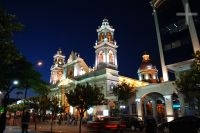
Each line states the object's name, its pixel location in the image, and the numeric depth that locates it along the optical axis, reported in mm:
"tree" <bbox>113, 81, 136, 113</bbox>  29006
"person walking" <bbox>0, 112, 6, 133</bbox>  11010
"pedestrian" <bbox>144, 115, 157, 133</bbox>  9573
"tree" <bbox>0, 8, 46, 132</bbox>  7626
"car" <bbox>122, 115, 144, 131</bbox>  17927
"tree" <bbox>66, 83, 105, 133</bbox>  17186
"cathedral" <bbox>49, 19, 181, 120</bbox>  27606
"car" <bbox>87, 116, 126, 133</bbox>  13793
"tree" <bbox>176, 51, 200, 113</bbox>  15366
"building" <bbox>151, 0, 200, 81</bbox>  25188
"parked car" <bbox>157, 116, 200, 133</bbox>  8283
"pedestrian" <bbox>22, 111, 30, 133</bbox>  12748
